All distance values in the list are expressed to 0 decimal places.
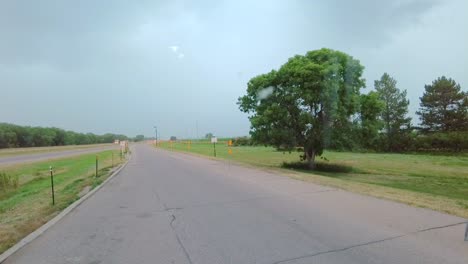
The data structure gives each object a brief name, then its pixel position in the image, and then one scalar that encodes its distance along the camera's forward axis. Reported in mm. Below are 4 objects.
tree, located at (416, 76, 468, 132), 60281
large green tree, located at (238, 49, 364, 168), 22109
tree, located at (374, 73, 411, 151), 65750
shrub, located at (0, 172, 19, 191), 18984
